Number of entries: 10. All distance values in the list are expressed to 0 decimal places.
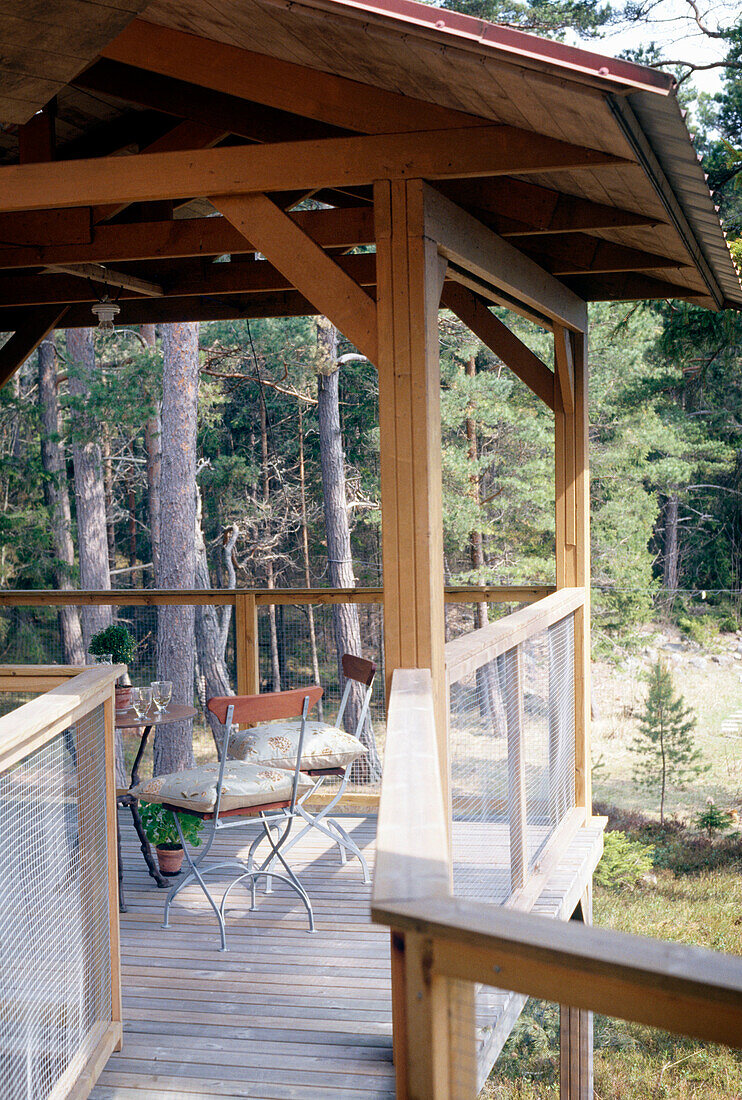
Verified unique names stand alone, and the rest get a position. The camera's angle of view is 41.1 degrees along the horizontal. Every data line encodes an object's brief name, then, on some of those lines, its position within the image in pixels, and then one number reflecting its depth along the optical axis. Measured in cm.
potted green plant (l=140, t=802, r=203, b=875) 423
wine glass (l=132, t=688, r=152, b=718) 455
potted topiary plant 463
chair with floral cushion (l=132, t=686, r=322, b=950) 384
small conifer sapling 1390
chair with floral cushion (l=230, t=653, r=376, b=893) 423
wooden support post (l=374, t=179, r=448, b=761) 305
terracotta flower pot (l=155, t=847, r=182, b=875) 454
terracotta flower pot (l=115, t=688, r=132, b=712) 462
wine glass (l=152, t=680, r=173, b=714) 461
